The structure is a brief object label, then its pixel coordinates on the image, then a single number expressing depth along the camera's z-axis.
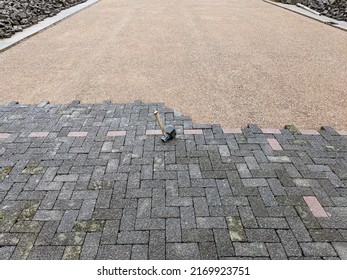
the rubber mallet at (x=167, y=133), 4.35
